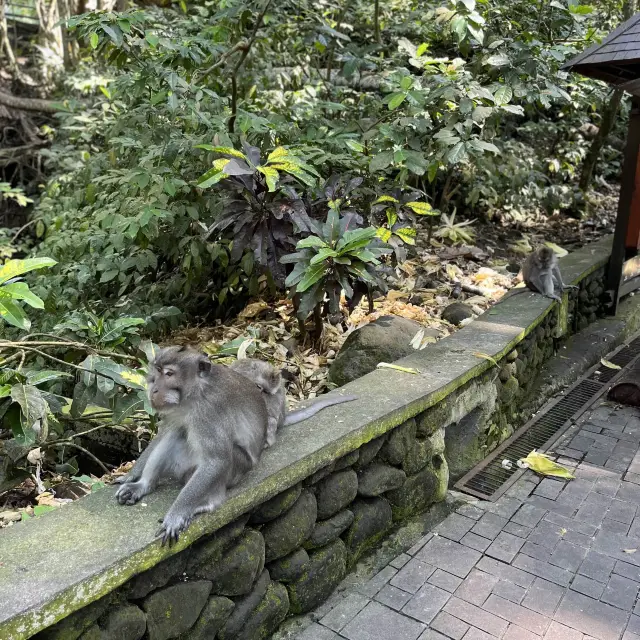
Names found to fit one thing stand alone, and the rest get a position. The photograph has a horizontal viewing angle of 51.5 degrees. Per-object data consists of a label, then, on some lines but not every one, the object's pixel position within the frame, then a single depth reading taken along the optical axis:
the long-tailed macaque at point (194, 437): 2.24
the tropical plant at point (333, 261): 3.84
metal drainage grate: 3.90
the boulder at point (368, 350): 4.21
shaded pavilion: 5.05
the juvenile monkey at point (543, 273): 5.55
